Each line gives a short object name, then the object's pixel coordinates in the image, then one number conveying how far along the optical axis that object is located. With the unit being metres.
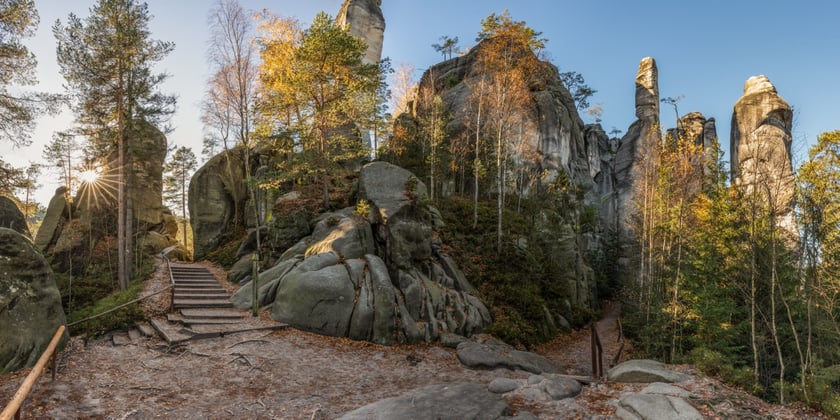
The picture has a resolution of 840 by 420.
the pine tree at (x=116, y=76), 14.67
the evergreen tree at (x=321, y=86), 16.31
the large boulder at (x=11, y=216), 17.00
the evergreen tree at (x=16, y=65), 11.47
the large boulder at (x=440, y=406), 5.74
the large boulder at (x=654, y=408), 5.38
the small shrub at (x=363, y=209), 14.68
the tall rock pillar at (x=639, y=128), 39.22
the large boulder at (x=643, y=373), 6.93
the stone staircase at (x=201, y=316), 9.79
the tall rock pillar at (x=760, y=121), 28.77
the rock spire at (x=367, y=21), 36.06
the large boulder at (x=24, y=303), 6.94
